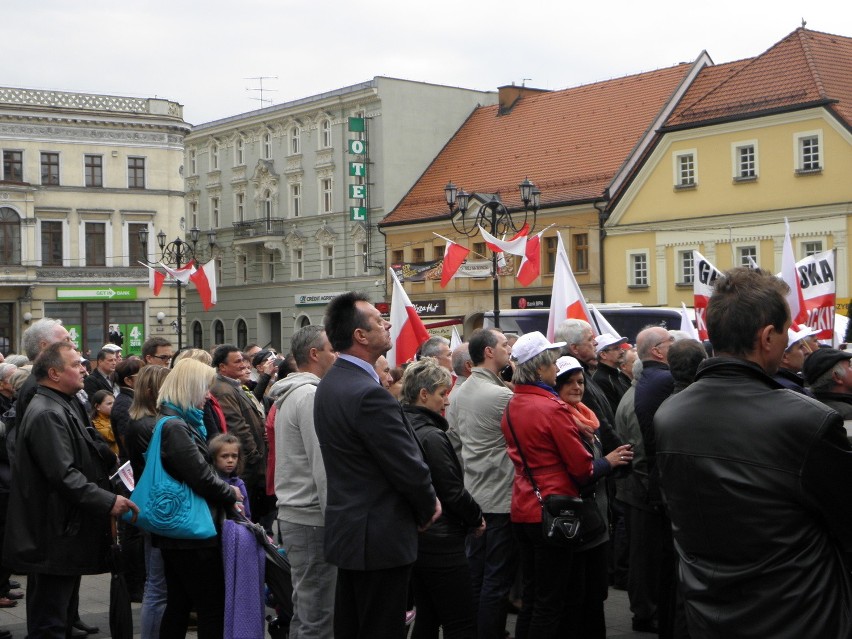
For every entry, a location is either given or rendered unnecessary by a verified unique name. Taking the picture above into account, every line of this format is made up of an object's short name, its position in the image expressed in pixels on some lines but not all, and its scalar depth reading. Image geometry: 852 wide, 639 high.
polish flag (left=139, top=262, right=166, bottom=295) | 37.31
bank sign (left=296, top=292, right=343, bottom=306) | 55.16
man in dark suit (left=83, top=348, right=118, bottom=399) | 11.27
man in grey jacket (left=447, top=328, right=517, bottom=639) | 7.15
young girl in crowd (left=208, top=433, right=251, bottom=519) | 6.80
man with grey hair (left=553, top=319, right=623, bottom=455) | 9.59
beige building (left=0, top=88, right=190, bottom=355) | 55.28
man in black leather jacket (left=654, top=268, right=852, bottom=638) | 3.34
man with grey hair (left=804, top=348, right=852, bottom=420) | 6.37
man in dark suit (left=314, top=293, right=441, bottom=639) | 5.09
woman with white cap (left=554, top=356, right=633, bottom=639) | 6.60
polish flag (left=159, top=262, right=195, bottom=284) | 31.83
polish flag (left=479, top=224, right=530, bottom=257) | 22.92
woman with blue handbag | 6.25
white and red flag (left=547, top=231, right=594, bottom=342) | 12.91
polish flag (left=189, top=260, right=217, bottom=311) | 28.67
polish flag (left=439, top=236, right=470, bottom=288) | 23.98
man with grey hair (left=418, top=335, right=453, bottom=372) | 9.27
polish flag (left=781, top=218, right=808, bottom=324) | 12.09
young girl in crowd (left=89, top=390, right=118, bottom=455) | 10.15
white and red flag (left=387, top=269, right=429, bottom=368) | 11.11
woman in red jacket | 6.46
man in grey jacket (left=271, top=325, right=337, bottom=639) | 6.22
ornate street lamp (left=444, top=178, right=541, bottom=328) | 22.89
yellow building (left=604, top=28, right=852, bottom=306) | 35.22
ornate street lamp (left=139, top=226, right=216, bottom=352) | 33.97
